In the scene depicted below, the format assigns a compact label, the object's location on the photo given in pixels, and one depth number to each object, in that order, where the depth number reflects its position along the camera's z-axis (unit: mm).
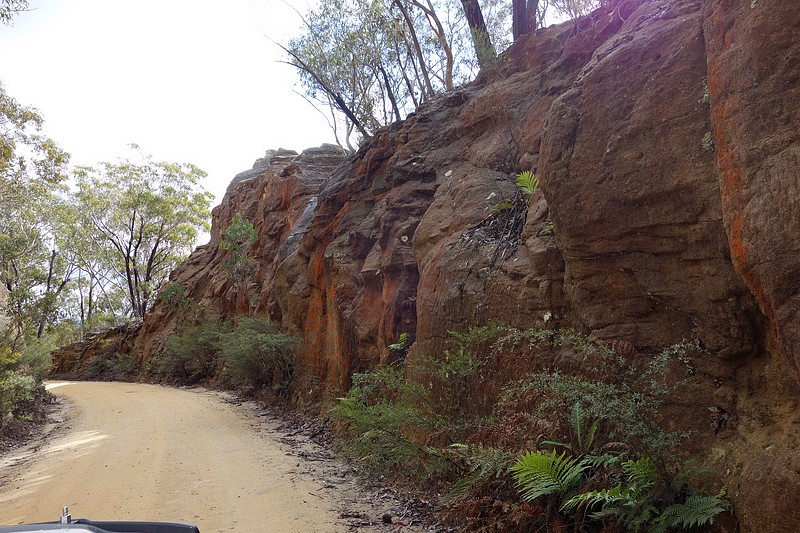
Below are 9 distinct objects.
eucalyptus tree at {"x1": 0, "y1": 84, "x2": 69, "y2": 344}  13875
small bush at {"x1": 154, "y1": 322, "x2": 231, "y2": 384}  22172
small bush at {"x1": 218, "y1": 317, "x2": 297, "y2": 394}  15023
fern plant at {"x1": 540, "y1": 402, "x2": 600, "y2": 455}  4652
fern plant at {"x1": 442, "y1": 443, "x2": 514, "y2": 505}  4977
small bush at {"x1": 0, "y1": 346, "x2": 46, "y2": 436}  11477
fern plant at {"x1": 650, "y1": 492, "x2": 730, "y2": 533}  3875
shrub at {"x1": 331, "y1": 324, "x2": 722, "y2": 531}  4461
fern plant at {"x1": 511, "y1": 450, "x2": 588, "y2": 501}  4398
